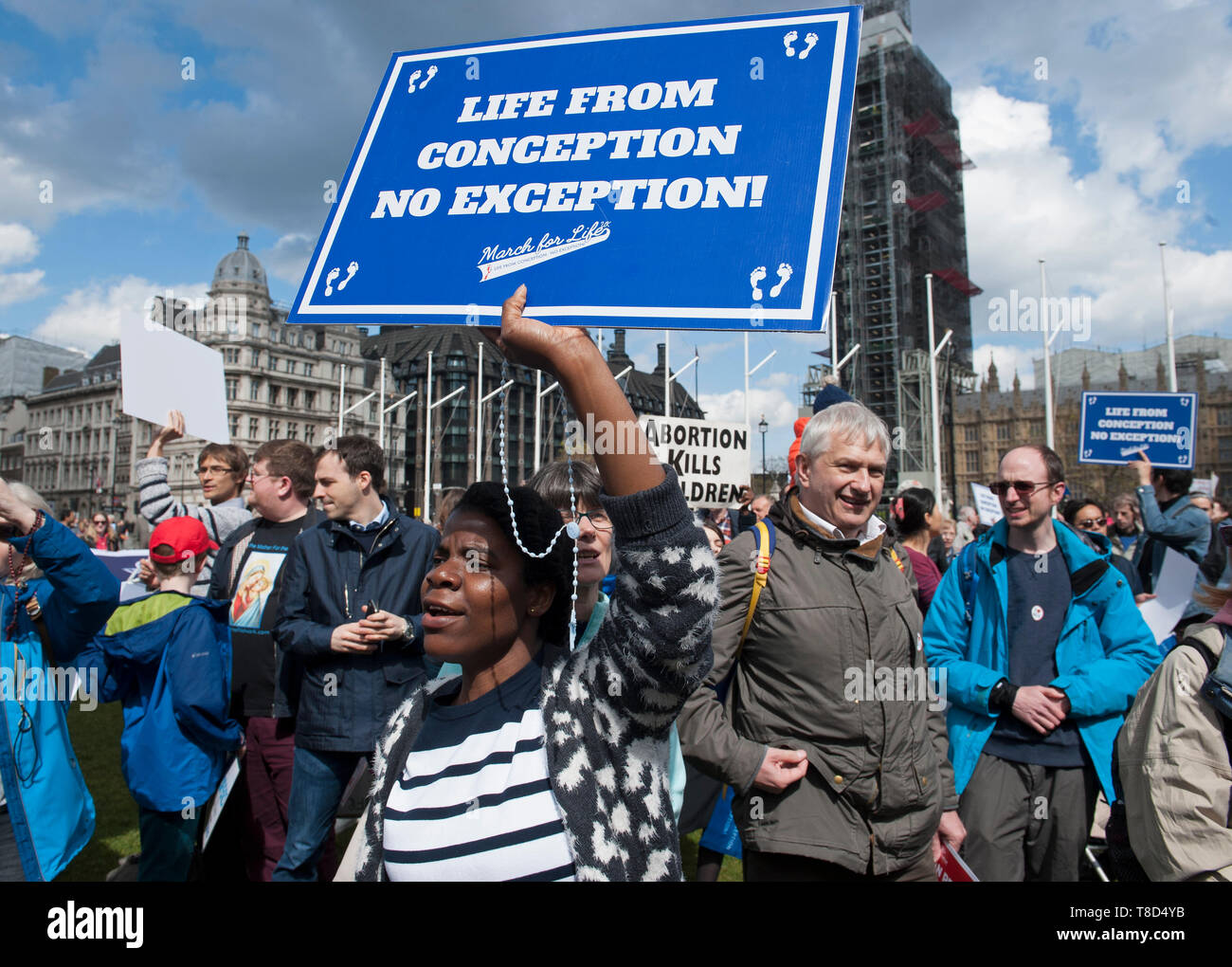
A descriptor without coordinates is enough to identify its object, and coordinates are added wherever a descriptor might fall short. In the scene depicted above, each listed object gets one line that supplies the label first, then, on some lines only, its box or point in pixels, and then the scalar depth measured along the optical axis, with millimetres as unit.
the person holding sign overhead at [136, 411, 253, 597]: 5184
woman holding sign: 1519
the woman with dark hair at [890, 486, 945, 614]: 5234
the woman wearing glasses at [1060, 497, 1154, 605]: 6934
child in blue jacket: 3758
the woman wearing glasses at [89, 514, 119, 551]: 16750
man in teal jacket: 3168
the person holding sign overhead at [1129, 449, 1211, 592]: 6188
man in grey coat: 2406
